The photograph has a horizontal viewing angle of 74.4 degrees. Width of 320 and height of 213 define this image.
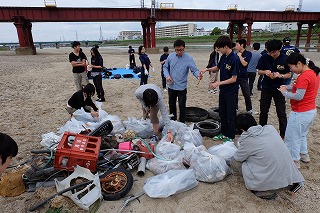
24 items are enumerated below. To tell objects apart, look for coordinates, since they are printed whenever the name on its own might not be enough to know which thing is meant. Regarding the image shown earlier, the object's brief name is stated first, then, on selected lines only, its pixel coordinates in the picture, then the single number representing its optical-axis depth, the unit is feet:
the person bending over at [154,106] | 9.82
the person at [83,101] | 12.58
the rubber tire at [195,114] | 15.25
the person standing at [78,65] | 18.71
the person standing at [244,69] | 16.75
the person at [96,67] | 20.25
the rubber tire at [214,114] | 15.33
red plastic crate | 8.36
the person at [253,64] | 20.85
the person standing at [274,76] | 11.00
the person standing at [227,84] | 11.05
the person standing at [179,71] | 12.86
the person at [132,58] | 39.24
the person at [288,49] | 17.50
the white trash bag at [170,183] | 8.18
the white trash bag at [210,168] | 8.86
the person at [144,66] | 23.60
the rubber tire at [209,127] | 13.28
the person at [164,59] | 25.05
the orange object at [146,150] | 10.34
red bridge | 72.02
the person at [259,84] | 24.16
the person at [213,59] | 22.00
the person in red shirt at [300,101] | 8.84
